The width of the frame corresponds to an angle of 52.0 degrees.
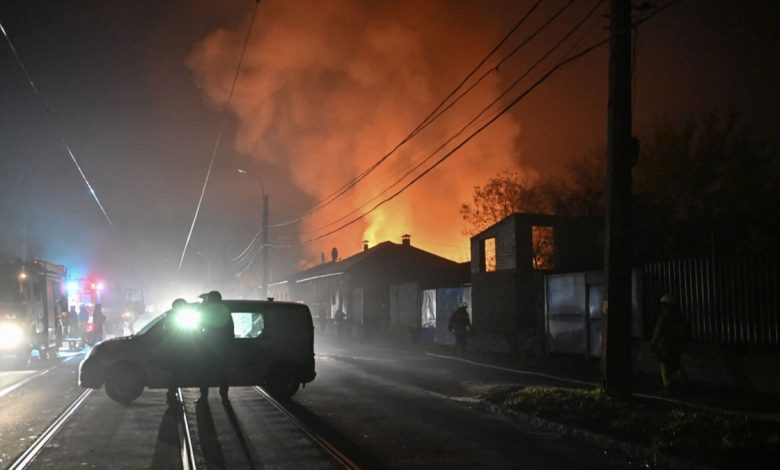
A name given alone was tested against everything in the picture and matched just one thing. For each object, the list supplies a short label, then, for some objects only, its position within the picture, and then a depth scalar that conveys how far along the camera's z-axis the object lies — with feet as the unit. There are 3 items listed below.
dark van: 42.01
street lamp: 141.08
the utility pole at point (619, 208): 39.29
